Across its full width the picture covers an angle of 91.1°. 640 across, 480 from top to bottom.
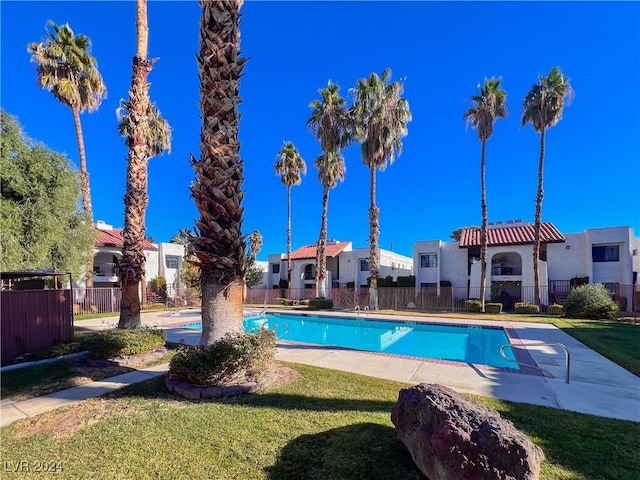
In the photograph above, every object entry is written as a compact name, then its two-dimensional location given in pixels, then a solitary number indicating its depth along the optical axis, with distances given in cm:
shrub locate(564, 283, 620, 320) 1739
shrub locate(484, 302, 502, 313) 2239
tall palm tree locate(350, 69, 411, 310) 2219
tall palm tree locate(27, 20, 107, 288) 1908
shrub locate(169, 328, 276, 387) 564
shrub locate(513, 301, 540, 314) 2177
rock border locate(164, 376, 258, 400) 548
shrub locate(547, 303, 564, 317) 1995
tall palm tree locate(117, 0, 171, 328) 892
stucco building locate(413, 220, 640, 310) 2328
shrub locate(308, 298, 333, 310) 2473
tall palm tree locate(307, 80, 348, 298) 2430
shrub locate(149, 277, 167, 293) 2967
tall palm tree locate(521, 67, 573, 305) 2209
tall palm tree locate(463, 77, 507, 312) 2270
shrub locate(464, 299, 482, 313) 2291
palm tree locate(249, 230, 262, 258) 4000
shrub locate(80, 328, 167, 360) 782
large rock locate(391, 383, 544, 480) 259
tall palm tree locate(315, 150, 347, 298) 2677
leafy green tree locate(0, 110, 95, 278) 909
